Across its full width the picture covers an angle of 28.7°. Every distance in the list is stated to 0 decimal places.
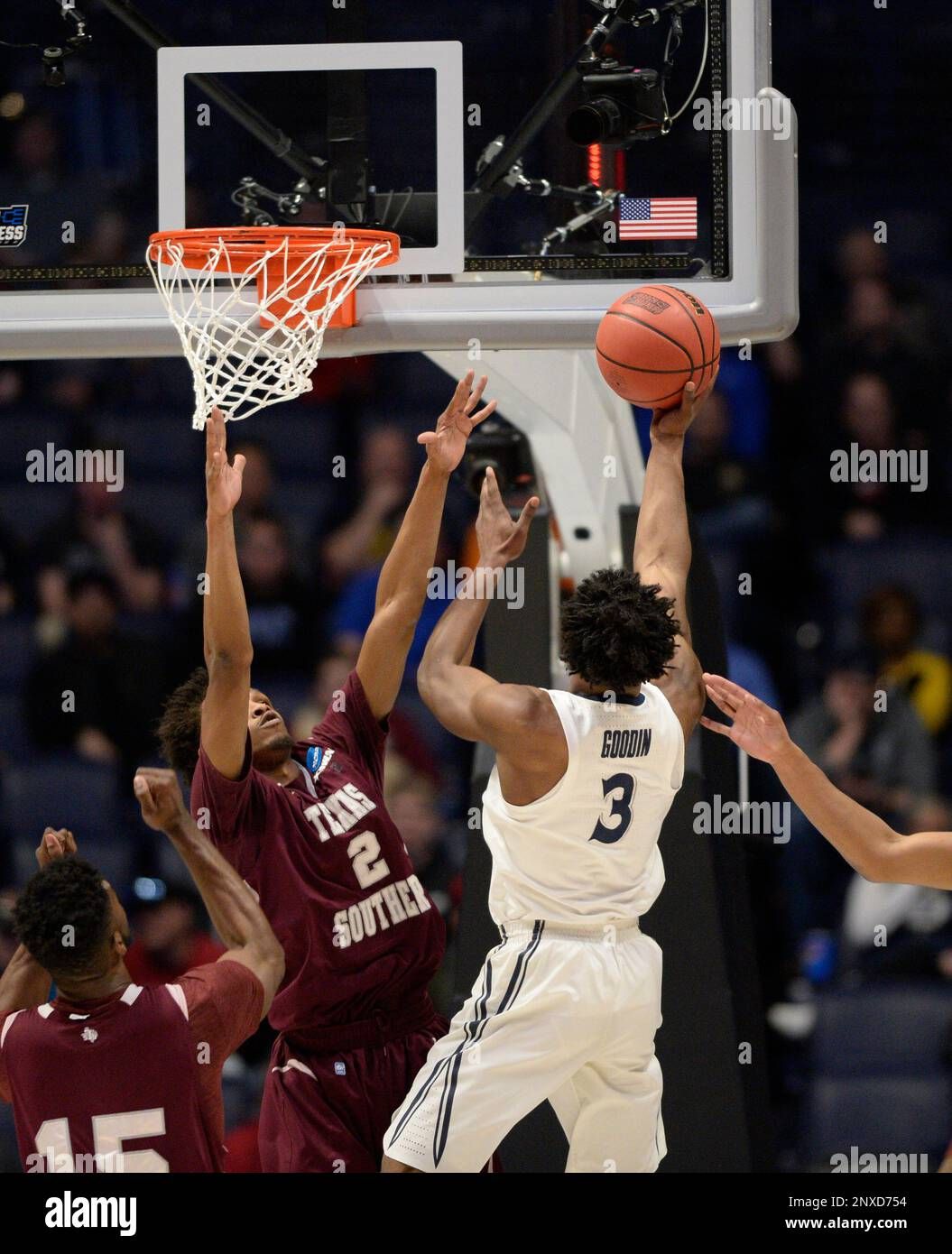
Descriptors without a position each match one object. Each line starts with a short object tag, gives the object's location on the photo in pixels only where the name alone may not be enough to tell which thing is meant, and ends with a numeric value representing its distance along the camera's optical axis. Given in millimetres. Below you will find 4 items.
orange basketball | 3996
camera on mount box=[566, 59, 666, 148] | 4473
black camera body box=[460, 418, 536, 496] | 4820
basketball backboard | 4328
